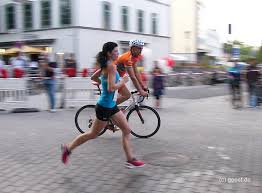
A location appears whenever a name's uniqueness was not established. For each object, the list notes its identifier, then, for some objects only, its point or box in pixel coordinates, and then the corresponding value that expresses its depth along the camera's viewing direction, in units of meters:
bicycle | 7.16
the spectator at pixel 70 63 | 17.64
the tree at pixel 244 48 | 134.88
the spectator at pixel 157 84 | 12.01
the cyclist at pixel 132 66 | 6.63
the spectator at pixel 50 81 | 10.95
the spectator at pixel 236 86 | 12.16
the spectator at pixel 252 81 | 12.27
